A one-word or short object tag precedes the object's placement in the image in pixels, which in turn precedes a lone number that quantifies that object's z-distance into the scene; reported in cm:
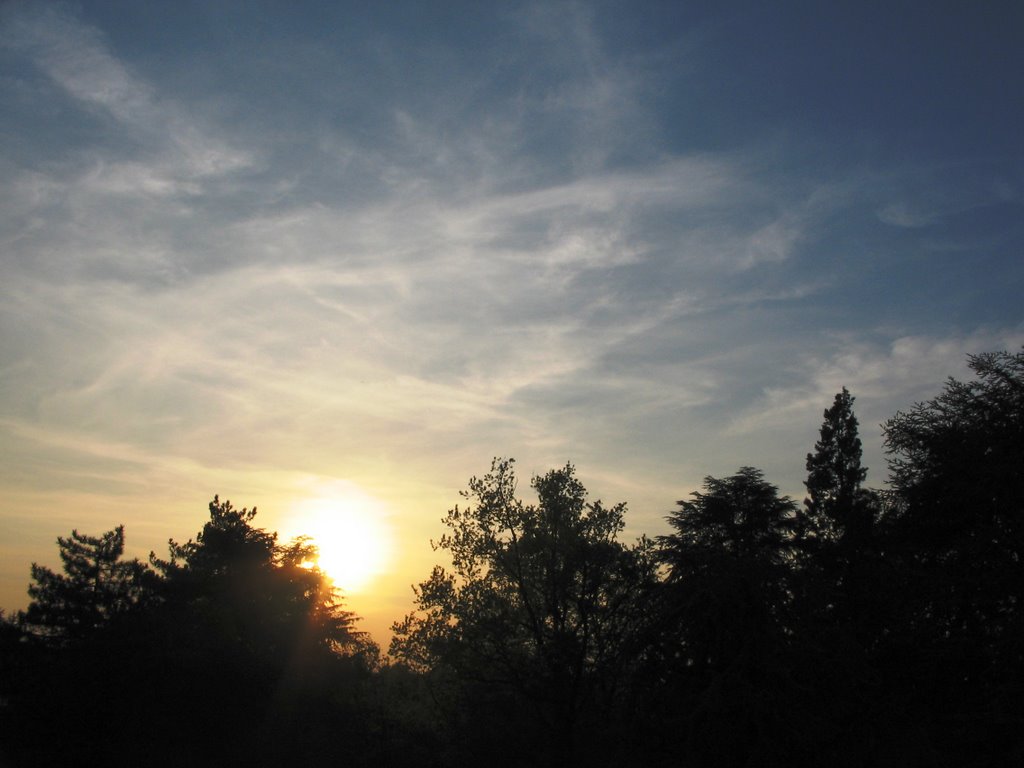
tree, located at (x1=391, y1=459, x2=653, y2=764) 3475
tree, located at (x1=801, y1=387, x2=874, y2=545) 4700
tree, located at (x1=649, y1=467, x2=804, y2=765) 1587
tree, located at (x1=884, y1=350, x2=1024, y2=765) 1614
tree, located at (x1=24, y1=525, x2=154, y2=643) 4438
